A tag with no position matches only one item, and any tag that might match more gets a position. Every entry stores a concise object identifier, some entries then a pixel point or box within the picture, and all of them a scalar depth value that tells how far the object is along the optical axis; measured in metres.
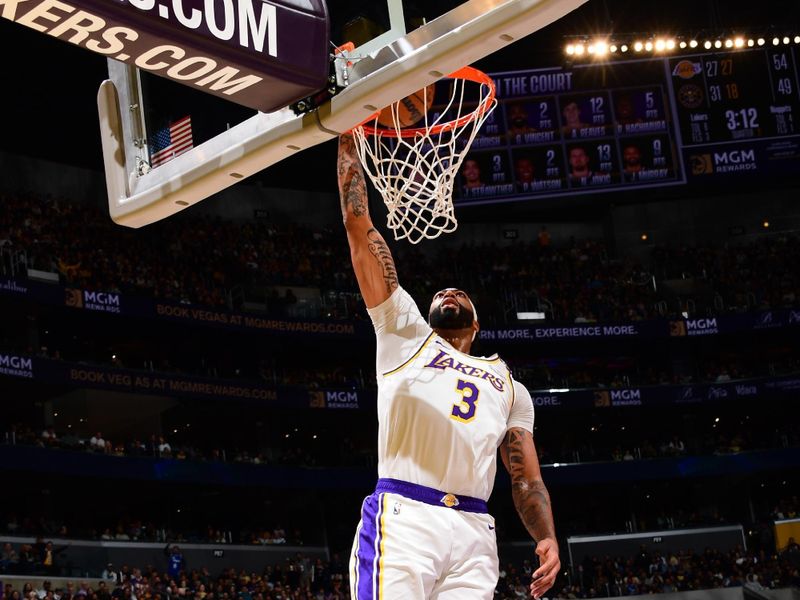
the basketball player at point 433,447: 4.40
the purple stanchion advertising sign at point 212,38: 3.73
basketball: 5.61
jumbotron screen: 29.50
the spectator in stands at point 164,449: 26.34
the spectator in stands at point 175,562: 23.45
